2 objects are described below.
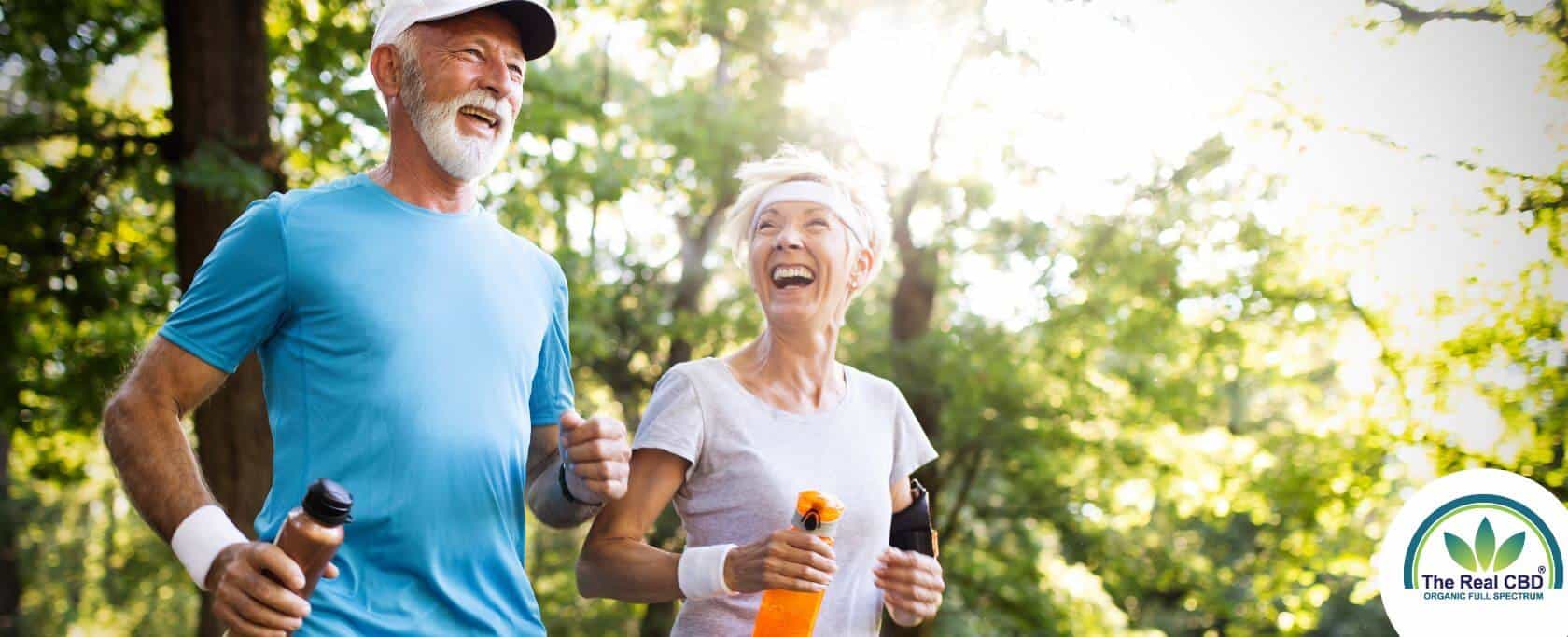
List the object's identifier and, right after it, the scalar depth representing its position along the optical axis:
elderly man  1.89
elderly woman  2.44
